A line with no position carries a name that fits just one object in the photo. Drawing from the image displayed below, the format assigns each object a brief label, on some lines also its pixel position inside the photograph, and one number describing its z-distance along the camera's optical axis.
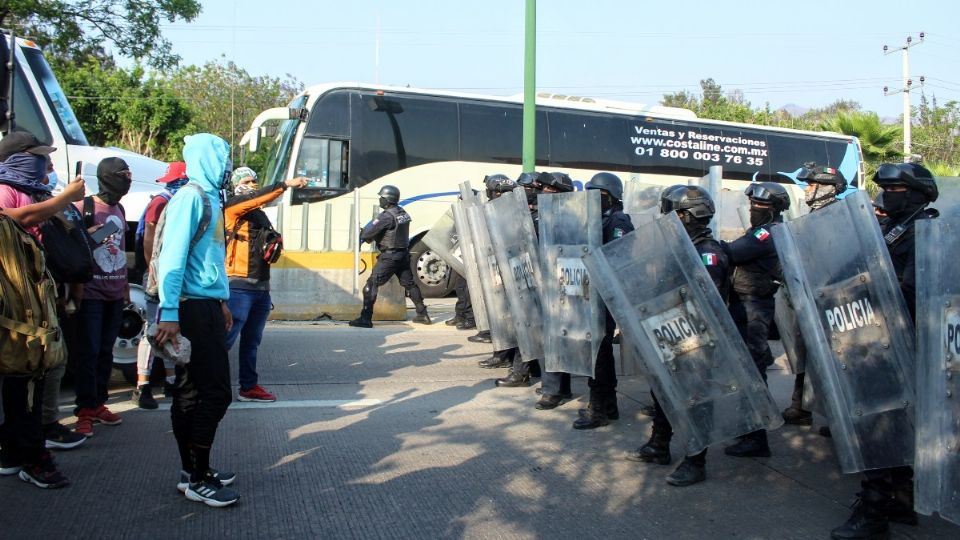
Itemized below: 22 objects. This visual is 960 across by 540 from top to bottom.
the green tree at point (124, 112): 24.81
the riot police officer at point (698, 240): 4.67
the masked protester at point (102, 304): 5.43
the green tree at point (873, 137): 21.27
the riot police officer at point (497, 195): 8.07
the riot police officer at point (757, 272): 5.46
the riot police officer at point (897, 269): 3.91
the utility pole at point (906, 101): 32.47
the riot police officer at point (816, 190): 6.12
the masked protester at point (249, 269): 5.94
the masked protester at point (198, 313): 4.04
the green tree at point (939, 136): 34.16
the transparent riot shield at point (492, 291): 7.06
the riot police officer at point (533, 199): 6.60
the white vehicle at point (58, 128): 6.62
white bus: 14.21
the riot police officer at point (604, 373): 5.76
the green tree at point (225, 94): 34.72
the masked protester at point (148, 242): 6.00
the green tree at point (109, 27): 17.24
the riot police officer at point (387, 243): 10.35
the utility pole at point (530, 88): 12.17
